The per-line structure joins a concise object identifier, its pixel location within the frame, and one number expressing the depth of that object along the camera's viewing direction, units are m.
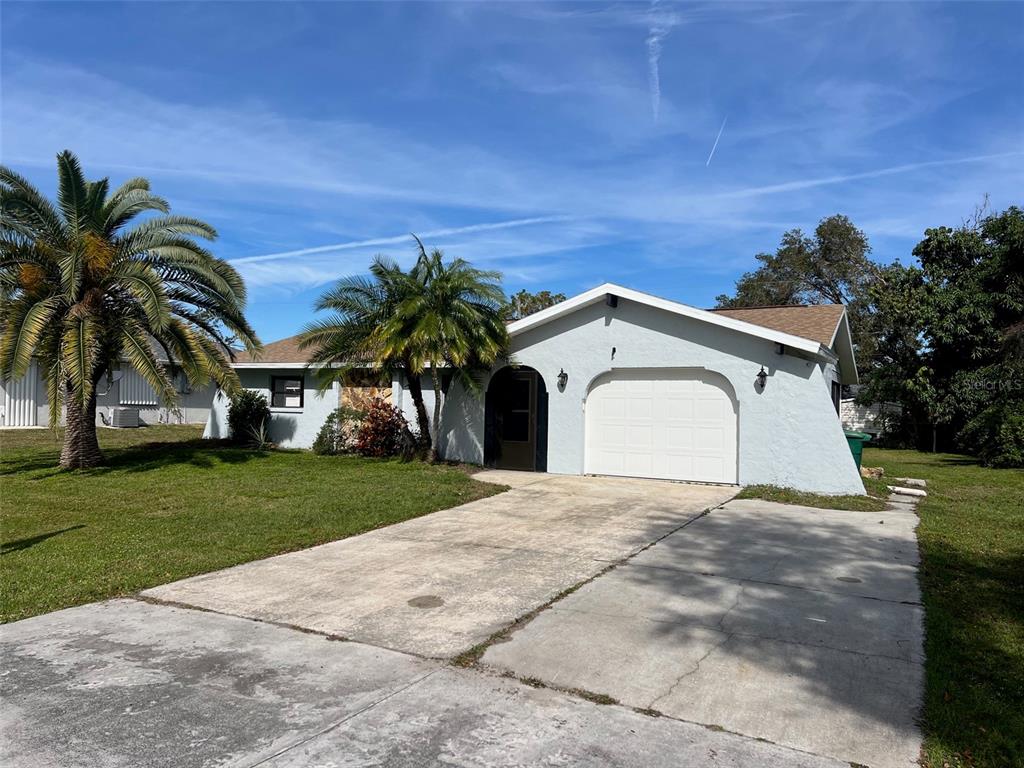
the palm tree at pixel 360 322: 14.66
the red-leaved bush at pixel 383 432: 16.56
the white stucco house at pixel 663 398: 12.12
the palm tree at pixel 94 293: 12.93
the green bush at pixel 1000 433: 18.05
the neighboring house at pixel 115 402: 25.53
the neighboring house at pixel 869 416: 28.19
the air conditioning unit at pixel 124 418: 25.78
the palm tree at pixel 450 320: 13.66
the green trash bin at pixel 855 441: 12.84
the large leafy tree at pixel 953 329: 22.64
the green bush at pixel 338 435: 17.14
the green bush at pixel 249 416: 18.73
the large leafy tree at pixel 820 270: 37.62
